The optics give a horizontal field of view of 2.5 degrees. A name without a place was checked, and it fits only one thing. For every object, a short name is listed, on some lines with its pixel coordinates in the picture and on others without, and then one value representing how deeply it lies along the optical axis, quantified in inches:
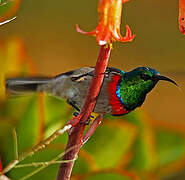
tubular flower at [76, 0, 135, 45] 133.6
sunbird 136.0
